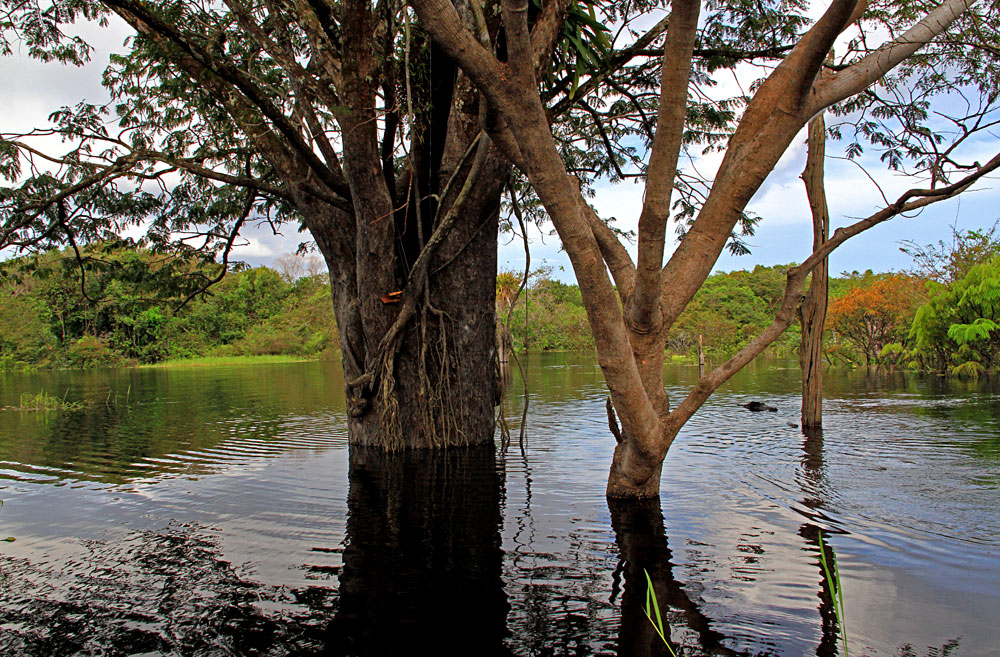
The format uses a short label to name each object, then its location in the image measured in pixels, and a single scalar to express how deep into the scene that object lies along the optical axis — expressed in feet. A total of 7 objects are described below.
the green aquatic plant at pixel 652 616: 8.92
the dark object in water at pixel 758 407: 38.90
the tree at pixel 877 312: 73.36
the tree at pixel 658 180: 11.15
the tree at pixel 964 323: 53.88
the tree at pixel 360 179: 20.39
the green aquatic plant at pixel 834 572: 10.10
